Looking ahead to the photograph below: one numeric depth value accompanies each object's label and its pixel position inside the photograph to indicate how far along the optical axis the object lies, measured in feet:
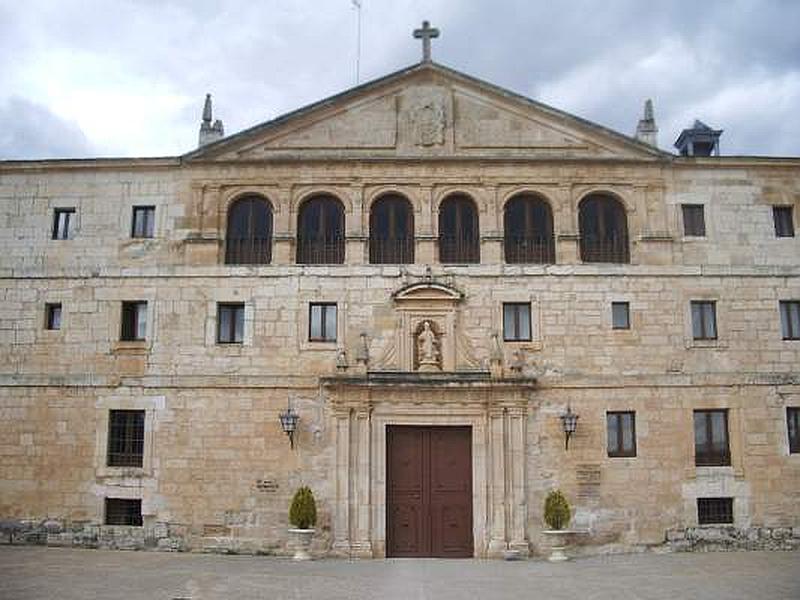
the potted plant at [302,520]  60.49
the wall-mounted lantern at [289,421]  63.72
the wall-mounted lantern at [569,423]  63.52
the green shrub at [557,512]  60.49
